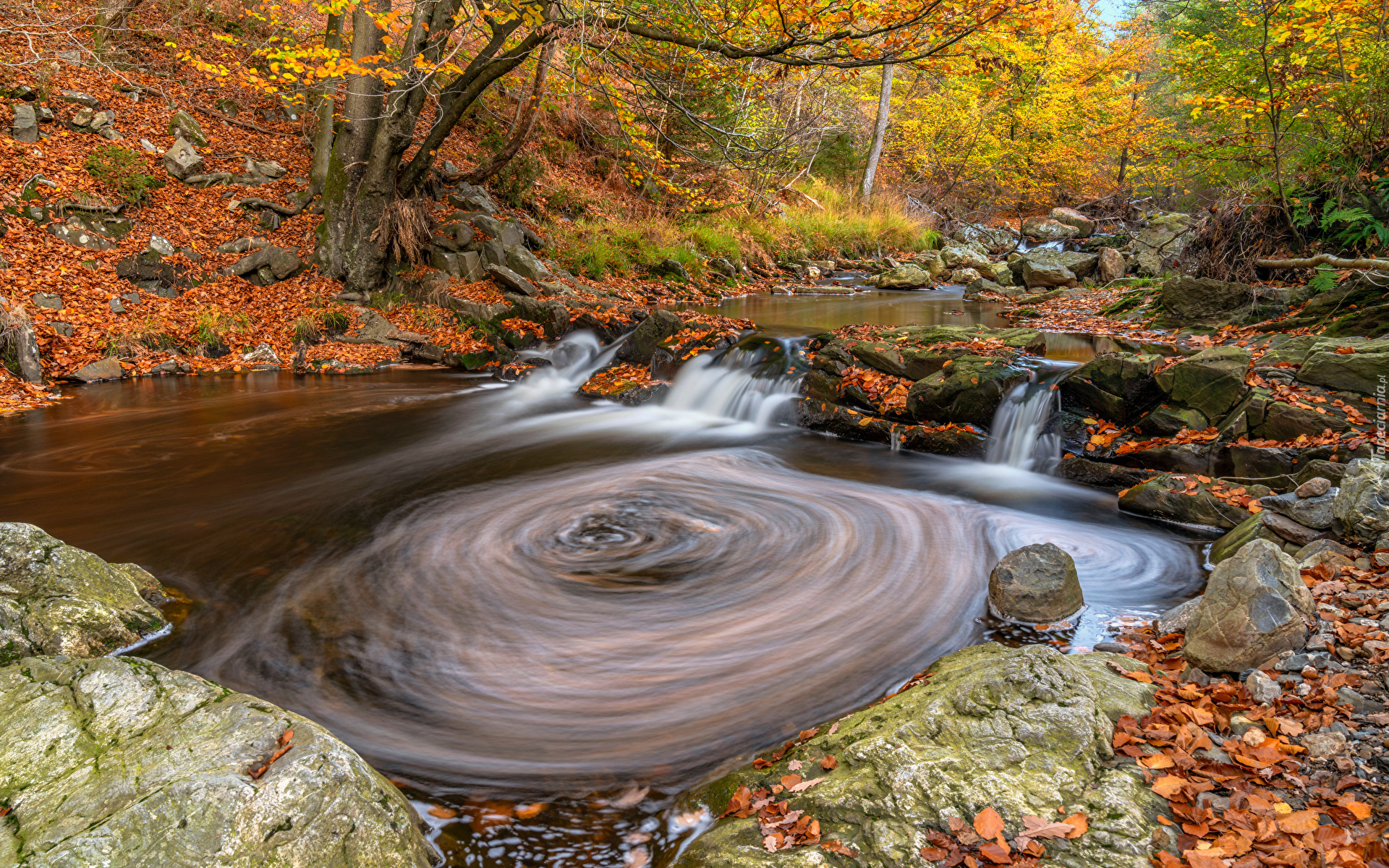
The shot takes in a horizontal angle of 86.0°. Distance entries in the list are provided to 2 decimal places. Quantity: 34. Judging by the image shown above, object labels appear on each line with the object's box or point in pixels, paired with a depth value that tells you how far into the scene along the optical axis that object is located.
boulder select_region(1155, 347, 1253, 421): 6.63
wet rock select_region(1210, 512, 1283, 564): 4.81
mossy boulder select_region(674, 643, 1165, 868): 2.37
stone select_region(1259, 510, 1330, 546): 4.48
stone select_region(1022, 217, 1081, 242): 24.56
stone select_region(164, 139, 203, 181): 12.59
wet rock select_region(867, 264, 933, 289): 19.55
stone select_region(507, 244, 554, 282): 12.94
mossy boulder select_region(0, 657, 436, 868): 2.16
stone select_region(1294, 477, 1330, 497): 4.70
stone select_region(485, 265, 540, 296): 12.59
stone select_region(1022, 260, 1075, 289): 17.89
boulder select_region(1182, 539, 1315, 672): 3.19
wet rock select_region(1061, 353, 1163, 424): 7.22
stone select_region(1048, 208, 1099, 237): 24.61
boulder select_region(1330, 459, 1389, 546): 4.08
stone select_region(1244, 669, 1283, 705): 2.90
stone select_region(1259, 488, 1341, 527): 4.50
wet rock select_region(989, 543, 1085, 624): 4.54
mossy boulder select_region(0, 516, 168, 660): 3.47
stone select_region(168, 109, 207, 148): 13.13
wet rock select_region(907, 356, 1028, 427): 8.05
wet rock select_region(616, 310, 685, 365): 11.21
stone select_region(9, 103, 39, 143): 11.27
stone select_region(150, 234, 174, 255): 11.18
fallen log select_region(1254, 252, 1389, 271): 6.65
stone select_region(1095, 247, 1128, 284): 17.33
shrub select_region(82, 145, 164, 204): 11.49
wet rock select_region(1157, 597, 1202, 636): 3.97
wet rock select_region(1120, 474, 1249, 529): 5.85
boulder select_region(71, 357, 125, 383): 9.57
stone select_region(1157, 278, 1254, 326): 9.82
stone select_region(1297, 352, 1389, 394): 6.03
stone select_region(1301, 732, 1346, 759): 2.50
